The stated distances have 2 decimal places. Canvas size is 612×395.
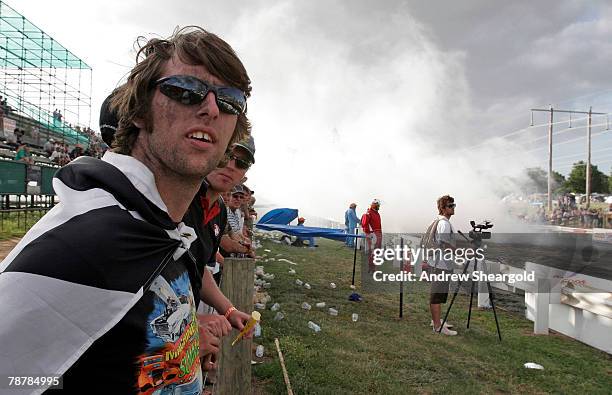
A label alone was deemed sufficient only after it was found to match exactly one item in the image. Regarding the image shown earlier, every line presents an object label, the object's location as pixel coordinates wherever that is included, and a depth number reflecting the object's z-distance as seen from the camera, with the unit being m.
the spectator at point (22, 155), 12.98
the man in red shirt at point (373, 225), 12.11
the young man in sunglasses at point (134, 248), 0.81
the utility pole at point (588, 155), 38.53
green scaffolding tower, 20.00
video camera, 6.78
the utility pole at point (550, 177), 40.56
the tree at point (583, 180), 76.80
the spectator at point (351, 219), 15.66
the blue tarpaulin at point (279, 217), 14.91
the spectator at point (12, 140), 15.80
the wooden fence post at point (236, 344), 2.95
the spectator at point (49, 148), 18.51
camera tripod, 6.56
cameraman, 6.40
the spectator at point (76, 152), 16.24
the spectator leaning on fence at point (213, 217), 1.76
